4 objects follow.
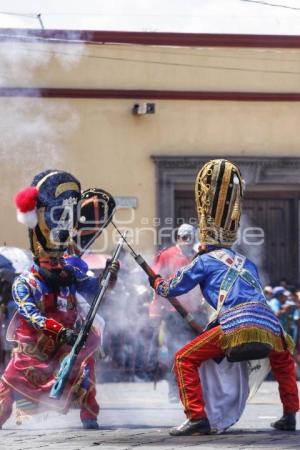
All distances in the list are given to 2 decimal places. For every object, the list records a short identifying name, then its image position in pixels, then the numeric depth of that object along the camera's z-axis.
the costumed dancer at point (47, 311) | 15.37
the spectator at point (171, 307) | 20.38
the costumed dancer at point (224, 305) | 14.57
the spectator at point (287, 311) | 25.73
